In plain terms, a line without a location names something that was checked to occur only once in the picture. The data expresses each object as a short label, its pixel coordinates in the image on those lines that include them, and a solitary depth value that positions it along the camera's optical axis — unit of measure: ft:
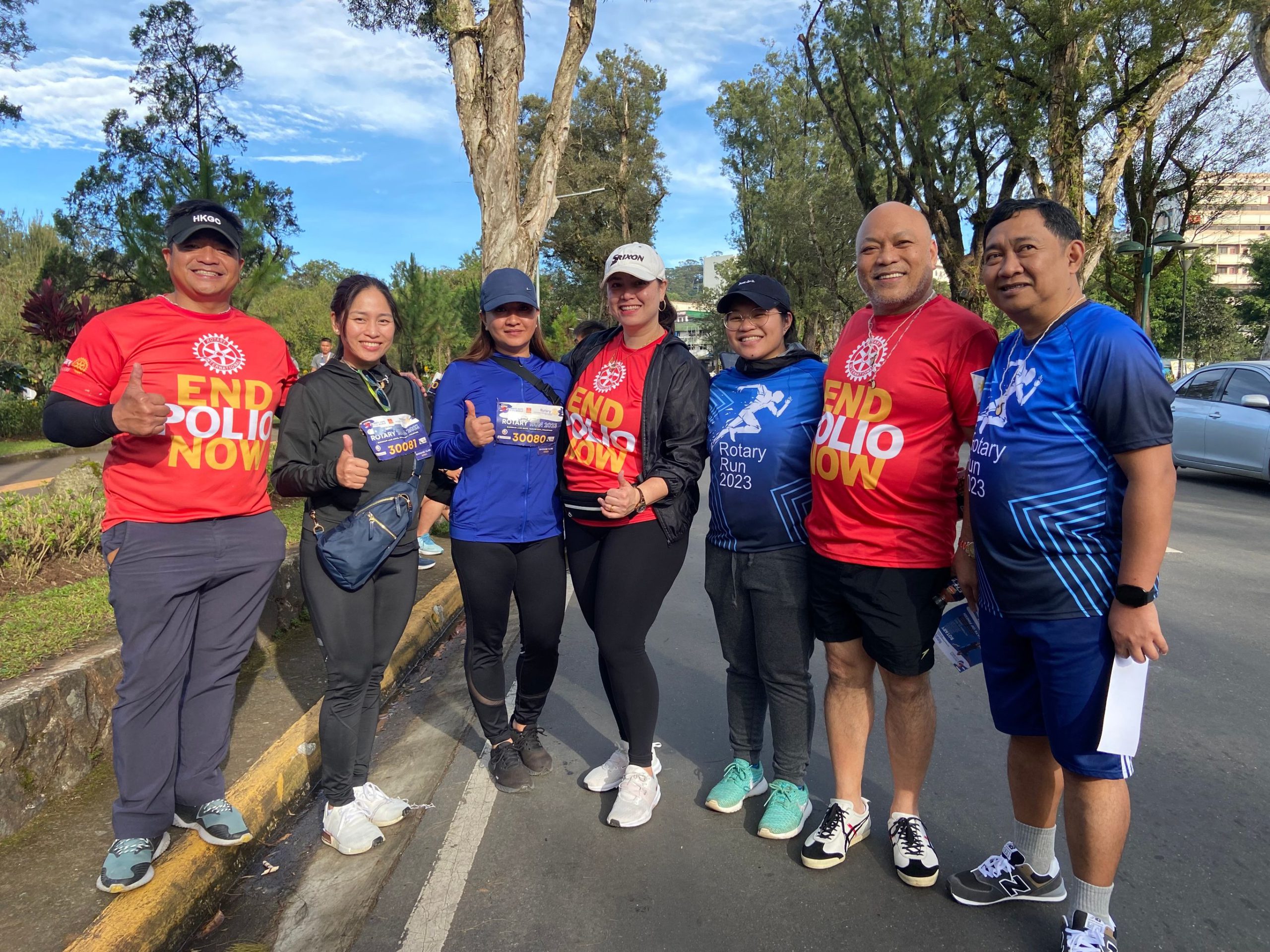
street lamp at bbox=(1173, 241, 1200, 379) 83.03
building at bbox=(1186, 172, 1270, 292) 76.07
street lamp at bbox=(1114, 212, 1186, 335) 61.41
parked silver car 34.22
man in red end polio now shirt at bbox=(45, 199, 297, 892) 8.27
